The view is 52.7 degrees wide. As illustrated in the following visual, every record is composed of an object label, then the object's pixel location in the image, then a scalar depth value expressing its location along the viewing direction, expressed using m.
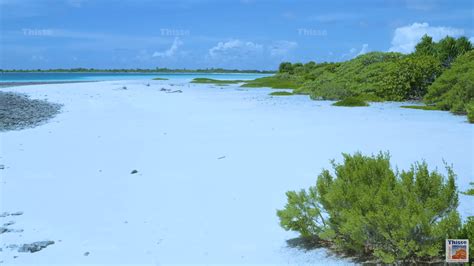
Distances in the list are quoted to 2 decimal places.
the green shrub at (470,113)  15.44
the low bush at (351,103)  24.32
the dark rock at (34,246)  5.57
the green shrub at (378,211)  4.33
